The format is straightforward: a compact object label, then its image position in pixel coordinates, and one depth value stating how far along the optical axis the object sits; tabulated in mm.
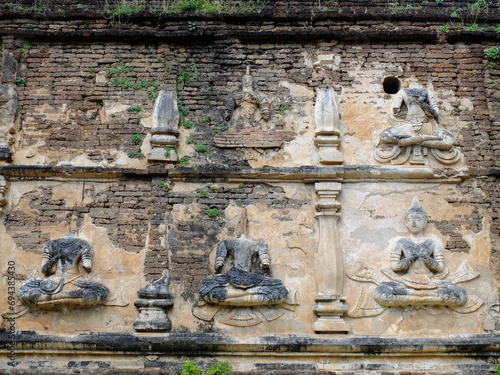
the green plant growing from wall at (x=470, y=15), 9316
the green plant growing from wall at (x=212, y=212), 8492
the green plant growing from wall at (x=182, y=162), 8695
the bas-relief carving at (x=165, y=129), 8680
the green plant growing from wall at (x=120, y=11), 9328
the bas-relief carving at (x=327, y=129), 8648
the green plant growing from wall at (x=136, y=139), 8836
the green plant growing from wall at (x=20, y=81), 9062
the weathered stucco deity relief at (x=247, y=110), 8938
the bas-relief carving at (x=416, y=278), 8008
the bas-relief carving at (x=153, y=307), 7957
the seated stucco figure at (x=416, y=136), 8688
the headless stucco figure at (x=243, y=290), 7959
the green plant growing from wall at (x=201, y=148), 8782
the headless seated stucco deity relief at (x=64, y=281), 7988
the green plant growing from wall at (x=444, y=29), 9258
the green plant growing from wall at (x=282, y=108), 8984
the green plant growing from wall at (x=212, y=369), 6887
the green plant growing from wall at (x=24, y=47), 9250
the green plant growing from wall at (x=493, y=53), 9164
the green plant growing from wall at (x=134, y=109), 8984
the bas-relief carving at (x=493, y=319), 8039
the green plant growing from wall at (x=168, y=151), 8664
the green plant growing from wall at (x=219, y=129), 8891
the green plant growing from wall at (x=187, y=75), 9117
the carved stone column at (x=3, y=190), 8500
